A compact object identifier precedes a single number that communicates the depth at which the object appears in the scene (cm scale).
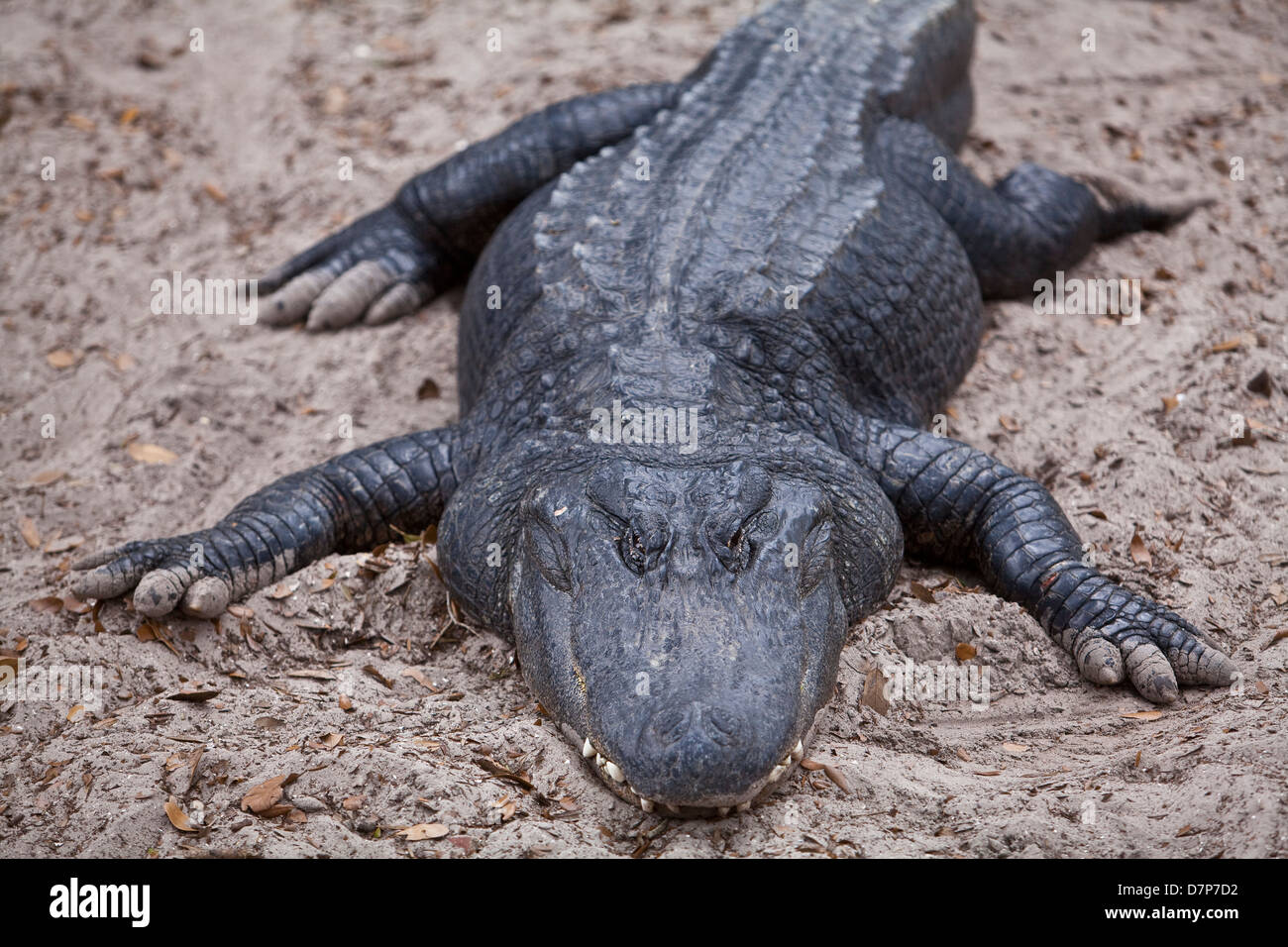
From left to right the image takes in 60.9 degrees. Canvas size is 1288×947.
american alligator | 318
